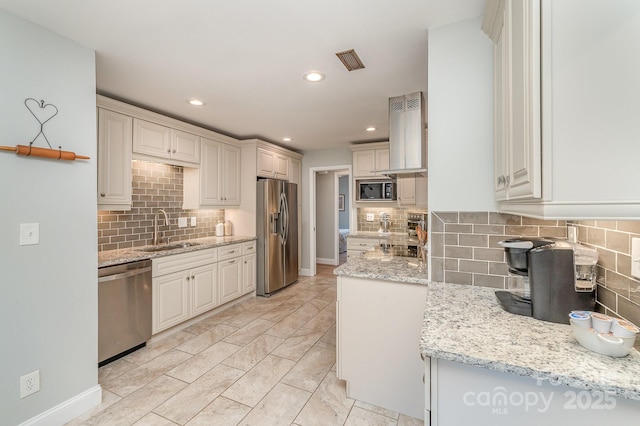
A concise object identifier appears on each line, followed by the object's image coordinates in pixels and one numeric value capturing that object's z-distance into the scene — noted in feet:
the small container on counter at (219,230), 13.63
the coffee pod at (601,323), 3.00
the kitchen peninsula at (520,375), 2.67
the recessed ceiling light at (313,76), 7.47
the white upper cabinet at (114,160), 8.38
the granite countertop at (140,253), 8.03
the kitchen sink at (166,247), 9.95
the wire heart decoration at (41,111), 5.42
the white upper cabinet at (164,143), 9.52
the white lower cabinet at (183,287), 9.27
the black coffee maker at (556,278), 3.80
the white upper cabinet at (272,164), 14.20
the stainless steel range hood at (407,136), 6.96
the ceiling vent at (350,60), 6.50
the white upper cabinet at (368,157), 15.16
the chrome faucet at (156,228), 10.81
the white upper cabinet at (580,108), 2.65
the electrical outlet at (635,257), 3.22
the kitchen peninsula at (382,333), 5.78
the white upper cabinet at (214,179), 11.91
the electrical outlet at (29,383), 5.29
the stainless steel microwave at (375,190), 14.90
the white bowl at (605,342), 2.85
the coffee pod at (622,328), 2.84
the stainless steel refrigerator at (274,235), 13.88
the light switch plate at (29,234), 5.31
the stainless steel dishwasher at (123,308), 7.66
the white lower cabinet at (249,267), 13.21
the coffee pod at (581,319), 3.15
